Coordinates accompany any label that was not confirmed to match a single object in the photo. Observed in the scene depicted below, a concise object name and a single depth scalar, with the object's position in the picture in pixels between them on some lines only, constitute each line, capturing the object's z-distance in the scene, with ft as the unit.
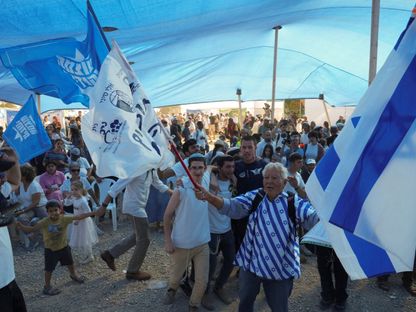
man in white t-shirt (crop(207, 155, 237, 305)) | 12.76
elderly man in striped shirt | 8.92
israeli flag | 5.33
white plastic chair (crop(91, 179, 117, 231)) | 22.54
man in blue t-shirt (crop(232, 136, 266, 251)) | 13.20
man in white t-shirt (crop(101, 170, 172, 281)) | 14.34
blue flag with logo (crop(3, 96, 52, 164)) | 18.22
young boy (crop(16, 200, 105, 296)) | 13.97
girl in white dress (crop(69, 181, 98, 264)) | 16.67
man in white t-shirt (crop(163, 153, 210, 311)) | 11.66
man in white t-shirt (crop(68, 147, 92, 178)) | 22.71
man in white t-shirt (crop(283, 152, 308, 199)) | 15.58
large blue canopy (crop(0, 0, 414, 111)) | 15.23
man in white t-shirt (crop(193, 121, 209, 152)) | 40.45
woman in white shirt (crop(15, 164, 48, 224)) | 18.65
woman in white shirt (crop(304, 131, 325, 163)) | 24.62
